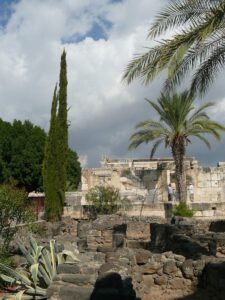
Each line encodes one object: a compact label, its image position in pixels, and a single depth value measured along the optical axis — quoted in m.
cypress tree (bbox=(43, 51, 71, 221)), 23.81
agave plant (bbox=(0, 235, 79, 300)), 7.77
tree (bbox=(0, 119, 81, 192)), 35.19
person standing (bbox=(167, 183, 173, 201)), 26.33
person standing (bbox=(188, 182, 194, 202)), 27.44
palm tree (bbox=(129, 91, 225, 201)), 24.00
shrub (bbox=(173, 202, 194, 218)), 22.33
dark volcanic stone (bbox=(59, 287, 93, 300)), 6.36
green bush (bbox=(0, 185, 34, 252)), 10.20
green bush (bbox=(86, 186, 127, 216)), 24.14
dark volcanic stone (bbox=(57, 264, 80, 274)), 7.25
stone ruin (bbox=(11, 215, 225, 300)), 6.53
